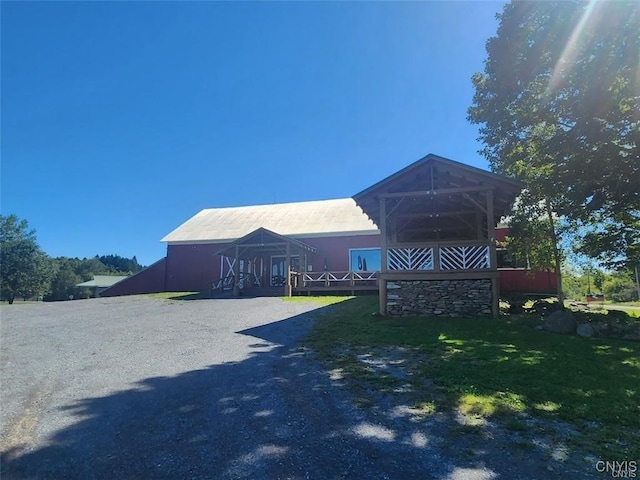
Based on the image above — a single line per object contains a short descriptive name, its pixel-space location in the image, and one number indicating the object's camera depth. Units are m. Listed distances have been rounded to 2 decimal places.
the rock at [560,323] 9.11
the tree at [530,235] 14.56
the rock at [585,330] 8.77
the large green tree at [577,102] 8.13
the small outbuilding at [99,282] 52.84
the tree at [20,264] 35.00
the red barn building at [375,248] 11.27
